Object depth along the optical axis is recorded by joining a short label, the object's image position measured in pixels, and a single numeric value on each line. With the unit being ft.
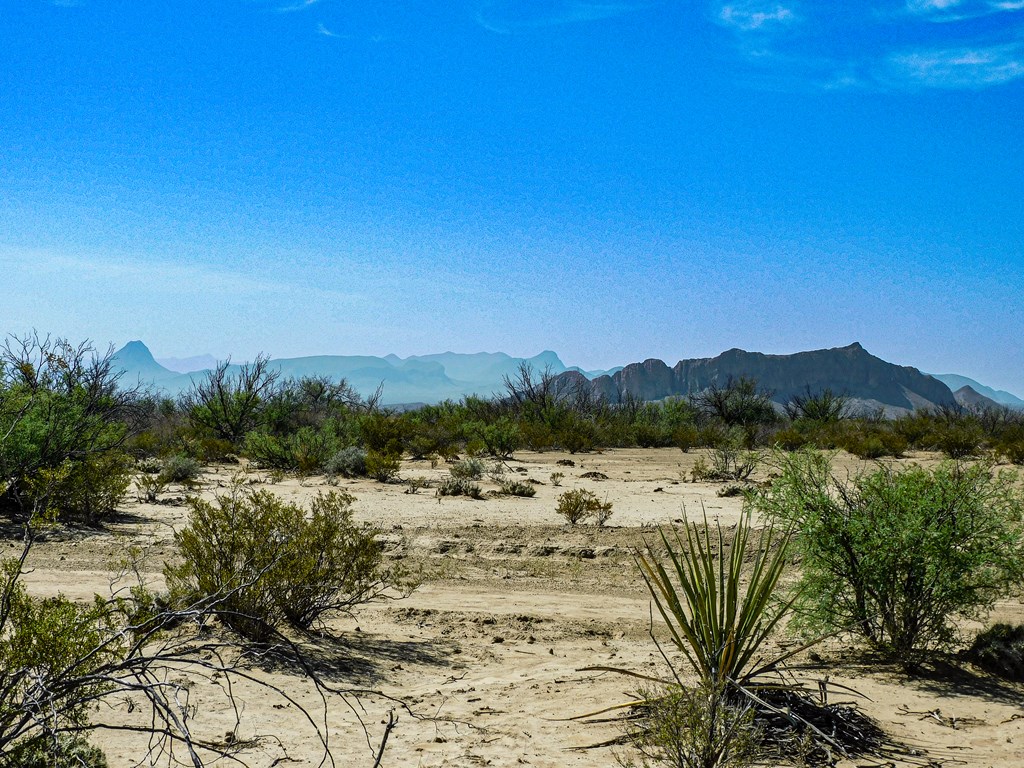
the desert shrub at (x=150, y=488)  55.42
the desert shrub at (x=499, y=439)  92.99
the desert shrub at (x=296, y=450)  73.77
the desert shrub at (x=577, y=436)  104.37
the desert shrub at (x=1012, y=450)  90.04
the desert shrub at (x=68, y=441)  44.45
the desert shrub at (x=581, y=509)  49.11
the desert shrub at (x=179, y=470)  63.82
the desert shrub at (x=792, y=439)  107.34
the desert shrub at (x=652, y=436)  122.01
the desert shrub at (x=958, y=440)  100.99
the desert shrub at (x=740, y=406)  143.13
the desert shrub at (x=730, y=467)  69.72
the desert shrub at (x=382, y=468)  66.23
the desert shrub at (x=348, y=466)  69.26
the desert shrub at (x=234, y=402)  106.93
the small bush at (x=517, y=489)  60.38
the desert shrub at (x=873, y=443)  97.19
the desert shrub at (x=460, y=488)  59.00
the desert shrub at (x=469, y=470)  65.31
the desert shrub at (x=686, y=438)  112.16
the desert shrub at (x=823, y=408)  140.19
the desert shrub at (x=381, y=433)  89.15
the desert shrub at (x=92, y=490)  45.47
